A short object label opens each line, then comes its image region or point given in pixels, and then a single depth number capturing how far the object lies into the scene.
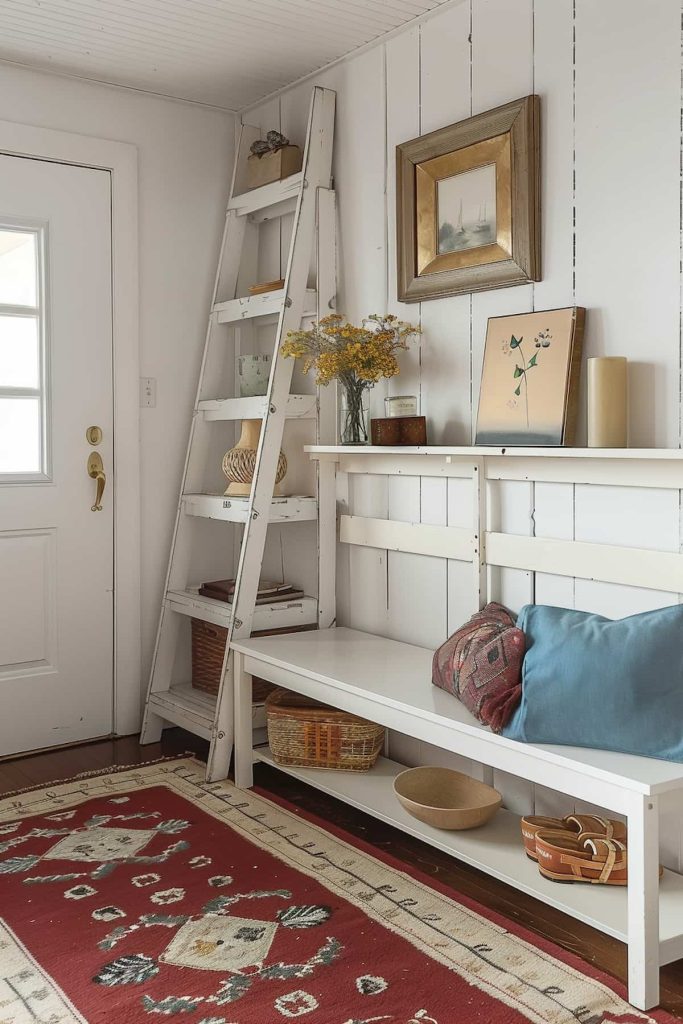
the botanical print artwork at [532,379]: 2.39
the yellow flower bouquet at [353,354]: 2.87
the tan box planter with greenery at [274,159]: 3.32
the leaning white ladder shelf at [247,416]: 3.08
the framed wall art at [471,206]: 2.52
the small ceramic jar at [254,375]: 3.34
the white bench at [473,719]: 1.84
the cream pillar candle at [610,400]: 2.23
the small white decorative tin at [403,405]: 2.85
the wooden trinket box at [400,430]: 2.82
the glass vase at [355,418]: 3.00
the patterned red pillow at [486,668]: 2.16
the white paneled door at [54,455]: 3.28
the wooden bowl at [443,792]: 2.42
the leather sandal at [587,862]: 2.10
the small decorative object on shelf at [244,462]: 3.26
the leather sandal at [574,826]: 2.22
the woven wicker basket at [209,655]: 3.37
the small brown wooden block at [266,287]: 3.28
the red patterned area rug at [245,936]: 1.86
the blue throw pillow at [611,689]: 1.95
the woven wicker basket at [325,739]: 2.81
